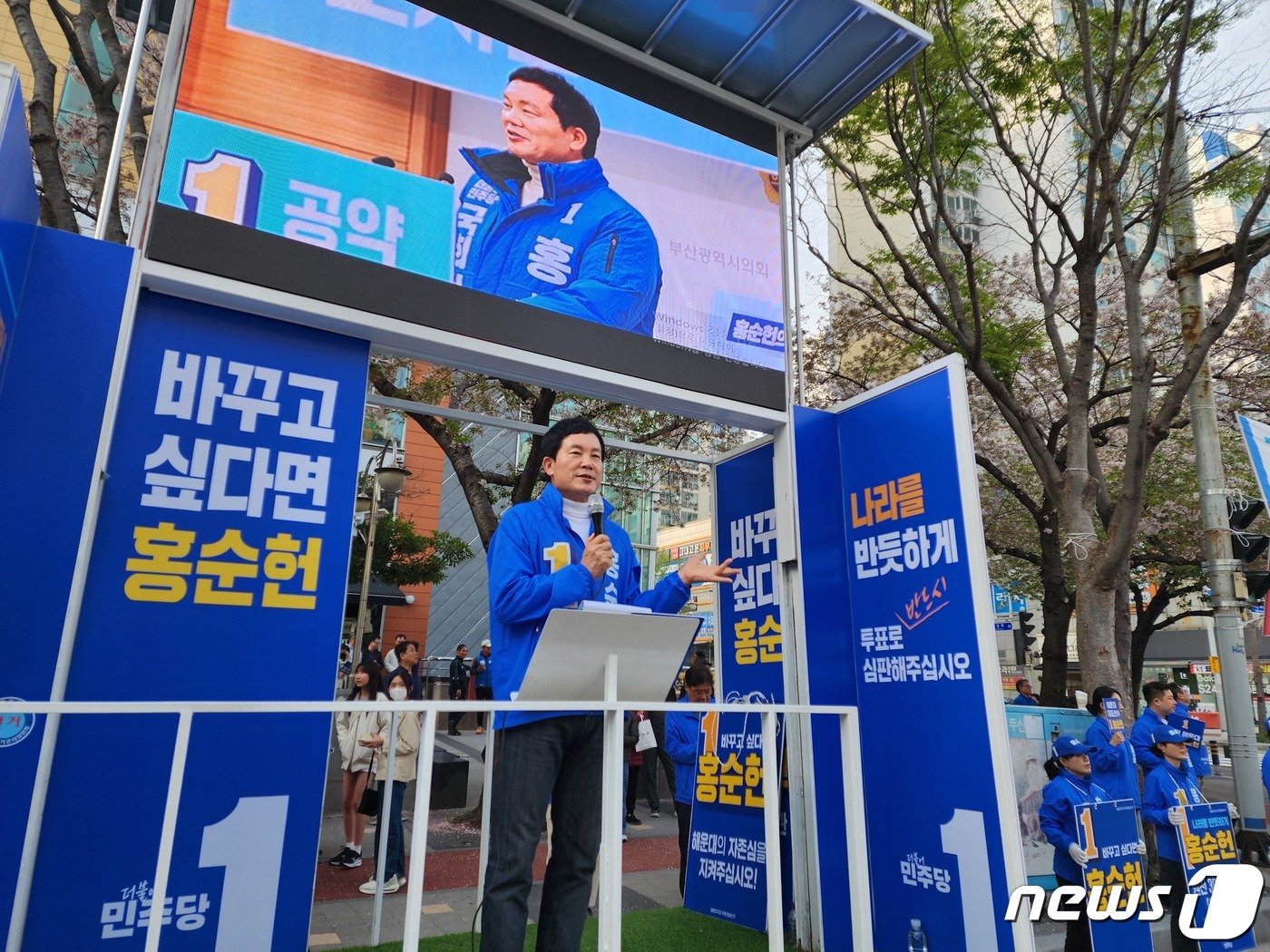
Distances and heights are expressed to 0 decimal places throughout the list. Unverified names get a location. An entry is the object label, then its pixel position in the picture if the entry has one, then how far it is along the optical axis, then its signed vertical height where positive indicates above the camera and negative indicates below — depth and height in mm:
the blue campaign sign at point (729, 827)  4844 -825
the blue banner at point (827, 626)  4332 +357
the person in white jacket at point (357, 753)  6520 -507
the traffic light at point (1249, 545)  7613 +1345
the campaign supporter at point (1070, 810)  4520 -642
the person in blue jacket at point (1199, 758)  7453 -590
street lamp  10250 +2497
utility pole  7305 +1283
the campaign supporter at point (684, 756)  5969 -471
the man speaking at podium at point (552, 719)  2684 -101
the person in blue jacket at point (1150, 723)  6207 -223
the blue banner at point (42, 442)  2686 +825
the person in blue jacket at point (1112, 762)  5363 -444
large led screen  3566 +2523
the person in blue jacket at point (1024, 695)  11906 -37
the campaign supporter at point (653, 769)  9862 -938
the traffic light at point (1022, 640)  20703 +1290
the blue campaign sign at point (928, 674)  3777 +85
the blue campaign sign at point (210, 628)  2836 +212
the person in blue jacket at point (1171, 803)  4914 -663
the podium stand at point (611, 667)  2398 +65
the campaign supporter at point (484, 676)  15211 +221
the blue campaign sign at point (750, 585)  5191 +670
